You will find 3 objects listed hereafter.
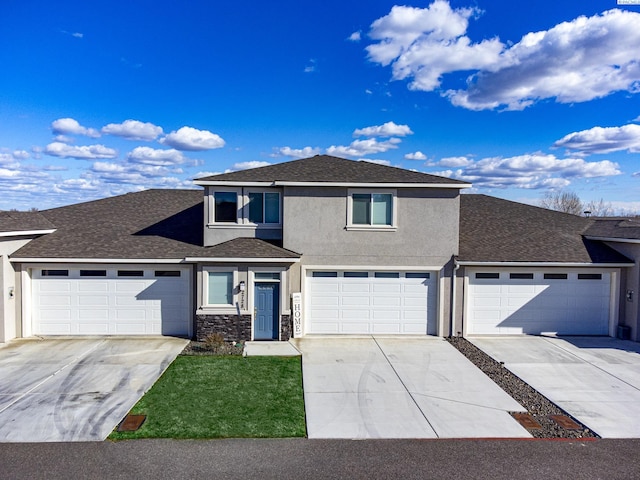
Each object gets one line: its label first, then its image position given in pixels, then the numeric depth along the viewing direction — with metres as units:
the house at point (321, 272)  14.18
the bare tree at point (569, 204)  47.79
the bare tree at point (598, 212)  51.19
